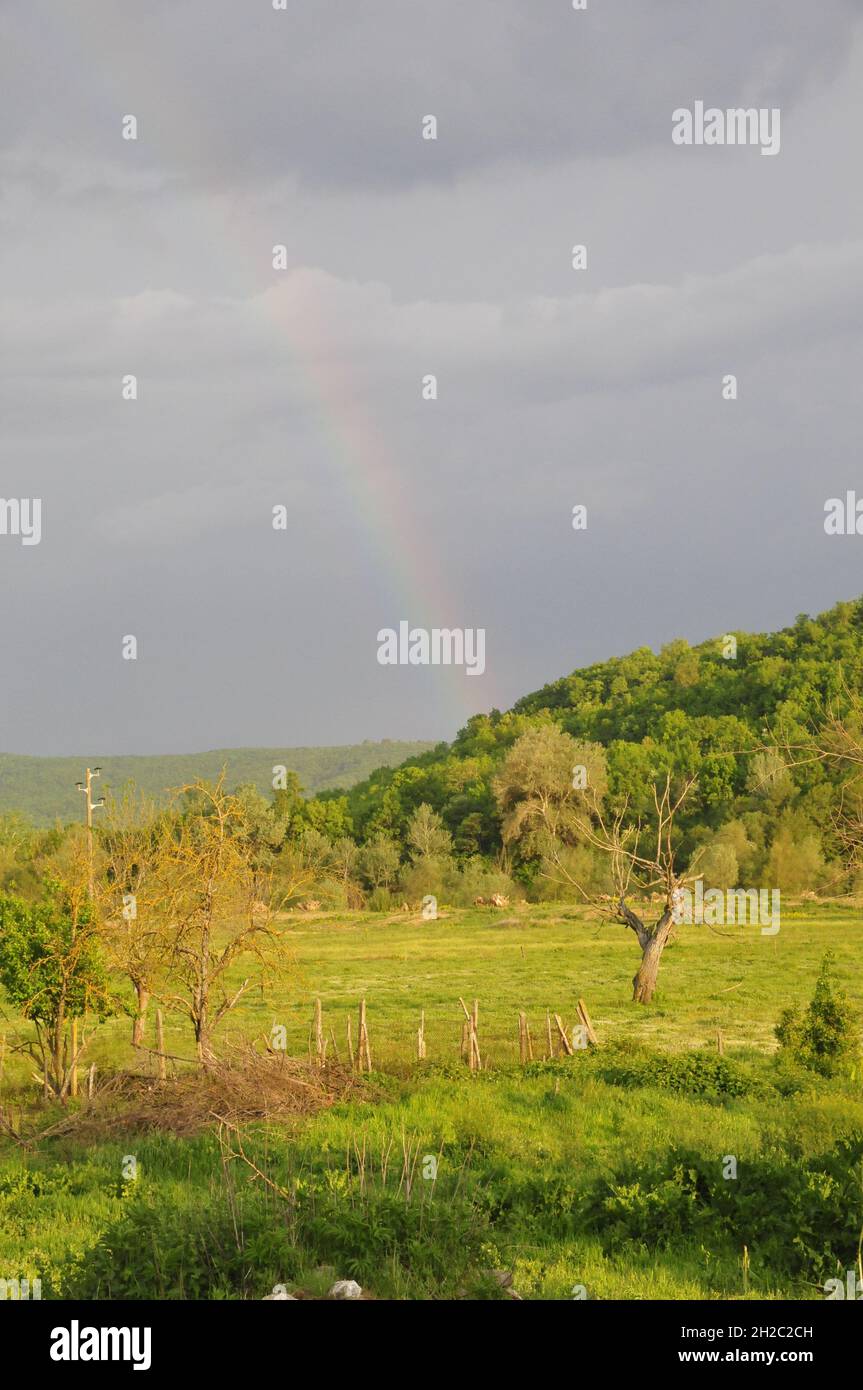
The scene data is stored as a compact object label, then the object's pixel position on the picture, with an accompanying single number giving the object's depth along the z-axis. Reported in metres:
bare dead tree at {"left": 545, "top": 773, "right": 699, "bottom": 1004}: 26.31
